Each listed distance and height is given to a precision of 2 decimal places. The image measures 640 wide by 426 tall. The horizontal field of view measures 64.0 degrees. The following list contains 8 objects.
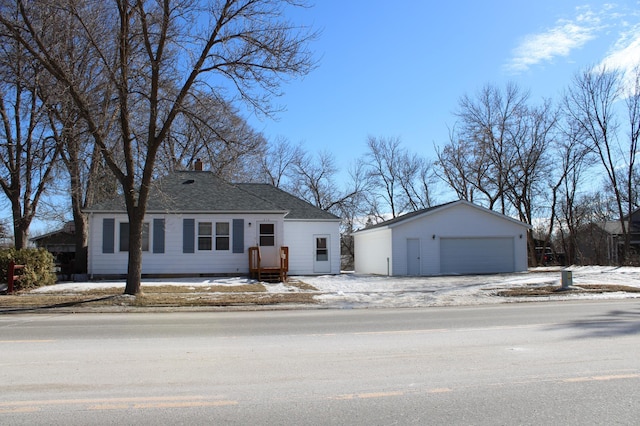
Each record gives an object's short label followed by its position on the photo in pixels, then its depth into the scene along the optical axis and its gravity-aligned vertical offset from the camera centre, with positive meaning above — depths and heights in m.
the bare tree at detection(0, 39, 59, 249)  24.64 +4.68
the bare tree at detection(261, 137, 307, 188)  48.01 +7.69
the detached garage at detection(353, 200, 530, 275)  27.73 +0.50
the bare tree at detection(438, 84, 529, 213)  41.31 +7.44
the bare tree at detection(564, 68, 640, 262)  35.72 +7.69
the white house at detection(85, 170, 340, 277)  24.08 +1.16
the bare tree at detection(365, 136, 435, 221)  51.69 +6.82
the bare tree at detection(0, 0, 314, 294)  15.38 +6.00
